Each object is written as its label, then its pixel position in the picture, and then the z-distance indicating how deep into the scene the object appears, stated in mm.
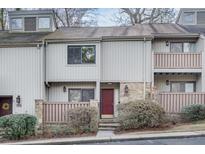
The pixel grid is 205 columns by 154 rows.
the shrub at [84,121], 15352
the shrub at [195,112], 16938
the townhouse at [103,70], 18750
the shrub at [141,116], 15547
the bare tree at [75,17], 28917
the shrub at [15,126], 14391
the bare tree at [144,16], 28656
